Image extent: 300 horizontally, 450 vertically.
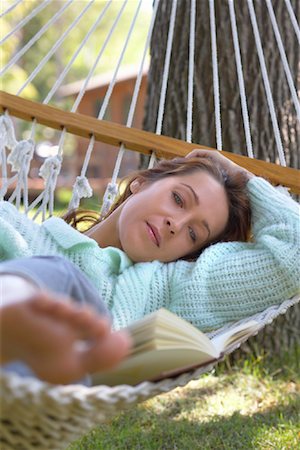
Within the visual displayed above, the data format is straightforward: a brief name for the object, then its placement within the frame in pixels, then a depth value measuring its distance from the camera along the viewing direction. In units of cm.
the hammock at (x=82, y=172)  134
